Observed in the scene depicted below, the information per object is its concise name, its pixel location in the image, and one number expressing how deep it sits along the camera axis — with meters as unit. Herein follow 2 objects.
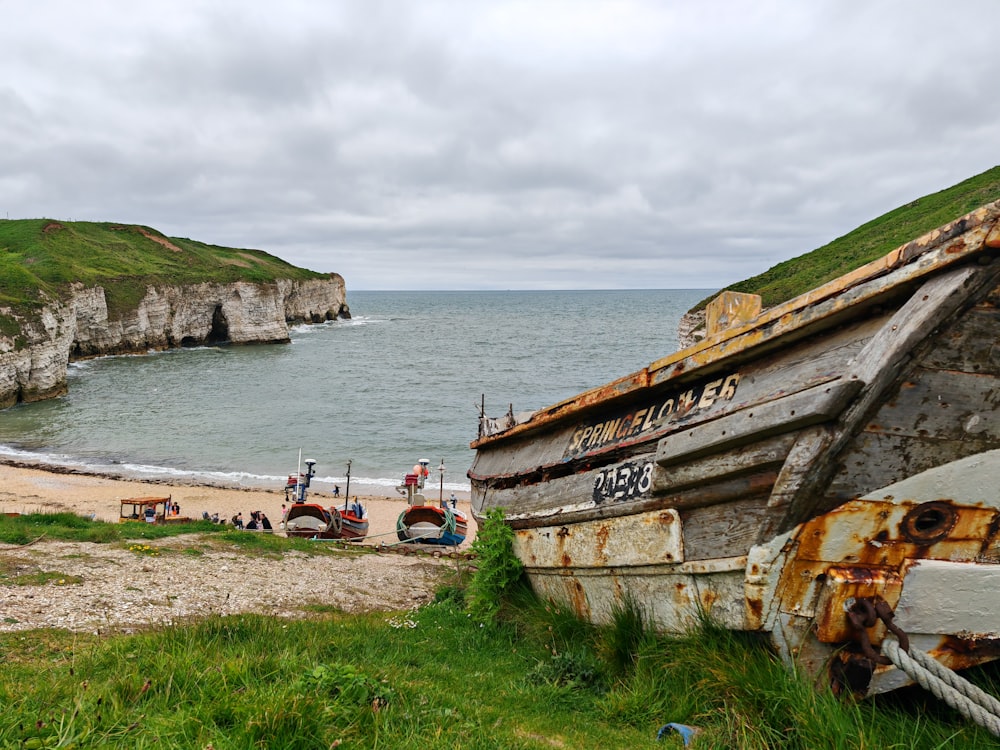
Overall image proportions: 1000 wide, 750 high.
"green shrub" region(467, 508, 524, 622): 6.72
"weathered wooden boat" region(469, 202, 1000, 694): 3.54
